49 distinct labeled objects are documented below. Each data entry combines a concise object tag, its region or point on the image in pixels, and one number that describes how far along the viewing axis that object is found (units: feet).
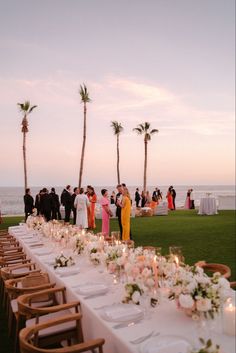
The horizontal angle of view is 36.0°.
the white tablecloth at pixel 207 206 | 67.67
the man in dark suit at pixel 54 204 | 52.67
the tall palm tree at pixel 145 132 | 135.23
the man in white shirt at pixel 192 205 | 84.46
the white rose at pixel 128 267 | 11.46
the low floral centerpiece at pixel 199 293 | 8.39
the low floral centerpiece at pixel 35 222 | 30.96
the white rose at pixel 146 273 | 10.31
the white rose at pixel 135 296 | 9.87
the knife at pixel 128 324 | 9.46
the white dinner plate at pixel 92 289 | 12.30
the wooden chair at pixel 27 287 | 15.01
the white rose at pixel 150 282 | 10.06
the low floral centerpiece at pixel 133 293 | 9.89
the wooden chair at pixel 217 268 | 16.00
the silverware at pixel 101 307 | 10.90
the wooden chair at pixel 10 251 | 24.68
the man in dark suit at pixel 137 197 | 82.49
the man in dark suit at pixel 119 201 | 33.09
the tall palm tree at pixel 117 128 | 154.92
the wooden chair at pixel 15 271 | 17.00
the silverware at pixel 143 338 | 8.39
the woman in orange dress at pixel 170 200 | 82.38
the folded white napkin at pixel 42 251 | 20.85
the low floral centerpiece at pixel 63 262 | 16.58
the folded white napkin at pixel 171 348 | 7.68
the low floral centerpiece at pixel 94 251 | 15.81
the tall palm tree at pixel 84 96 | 109.29
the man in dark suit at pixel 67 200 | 53.10
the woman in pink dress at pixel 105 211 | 37.22
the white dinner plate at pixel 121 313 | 9.71
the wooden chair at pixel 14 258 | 23.70
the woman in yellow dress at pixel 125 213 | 33.53
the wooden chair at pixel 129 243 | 16.10
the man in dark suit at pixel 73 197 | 53.11
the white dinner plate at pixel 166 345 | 7.72
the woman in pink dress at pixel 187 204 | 84.35
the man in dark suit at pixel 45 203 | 48.92
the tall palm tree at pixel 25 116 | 104.63
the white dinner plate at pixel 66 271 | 15.38
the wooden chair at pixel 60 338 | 9.03
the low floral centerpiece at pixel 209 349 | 6.49
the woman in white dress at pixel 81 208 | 47.03
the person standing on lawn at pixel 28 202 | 54.24
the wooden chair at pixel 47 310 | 11.95
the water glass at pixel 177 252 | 12.04
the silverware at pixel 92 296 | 12.16
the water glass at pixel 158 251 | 13.46
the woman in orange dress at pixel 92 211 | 51.90
